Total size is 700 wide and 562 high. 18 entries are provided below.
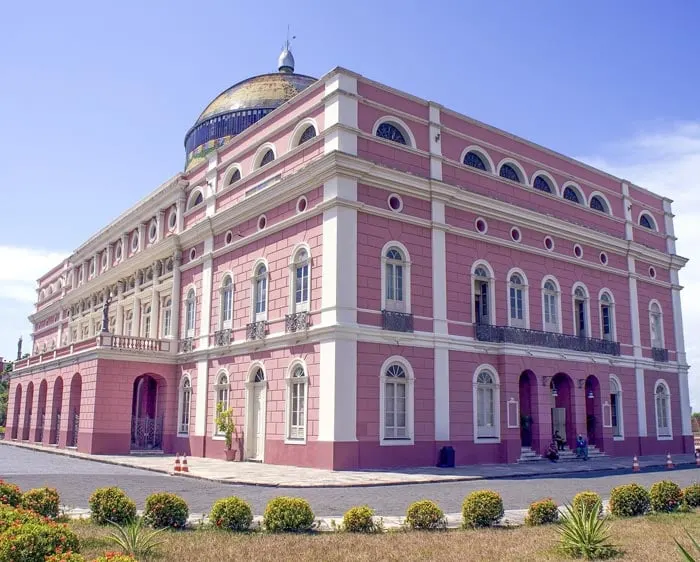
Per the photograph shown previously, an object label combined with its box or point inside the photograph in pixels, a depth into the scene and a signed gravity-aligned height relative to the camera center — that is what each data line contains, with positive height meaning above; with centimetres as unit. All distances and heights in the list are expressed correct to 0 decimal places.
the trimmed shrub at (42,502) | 981 -119
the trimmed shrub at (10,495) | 950 -106
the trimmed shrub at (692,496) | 1208 -126
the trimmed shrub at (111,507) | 997 -128
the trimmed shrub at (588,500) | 1074 -120
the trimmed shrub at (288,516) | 978 -137
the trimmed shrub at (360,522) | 982 -144
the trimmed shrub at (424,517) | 1009 -139
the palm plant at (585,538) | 836 -142
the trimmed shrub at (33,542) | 640 -118
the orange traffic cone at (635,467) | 2124 -132
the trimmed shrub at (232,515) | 979 -136
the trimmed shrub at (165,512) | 979 -131
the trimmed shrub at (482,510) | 1033 -133
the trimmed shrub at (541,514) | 1050 -139
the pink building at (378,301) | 2105 +452
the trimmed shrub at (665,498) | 1175 -126
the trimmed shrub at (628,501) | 1151 -130
